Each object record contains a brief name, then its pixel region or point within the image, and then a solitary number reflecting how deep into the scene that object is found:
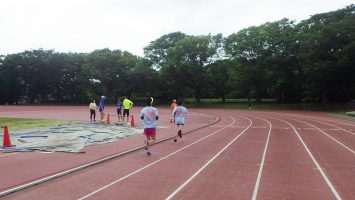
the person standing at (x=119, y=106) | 22.49
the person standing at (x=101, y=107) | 22.38
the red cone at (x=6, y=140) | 11.80
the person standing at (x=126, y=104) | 21.14
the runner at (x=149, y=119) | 11.16
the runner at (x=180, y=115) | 14.66
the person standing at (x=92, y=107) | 23.18
